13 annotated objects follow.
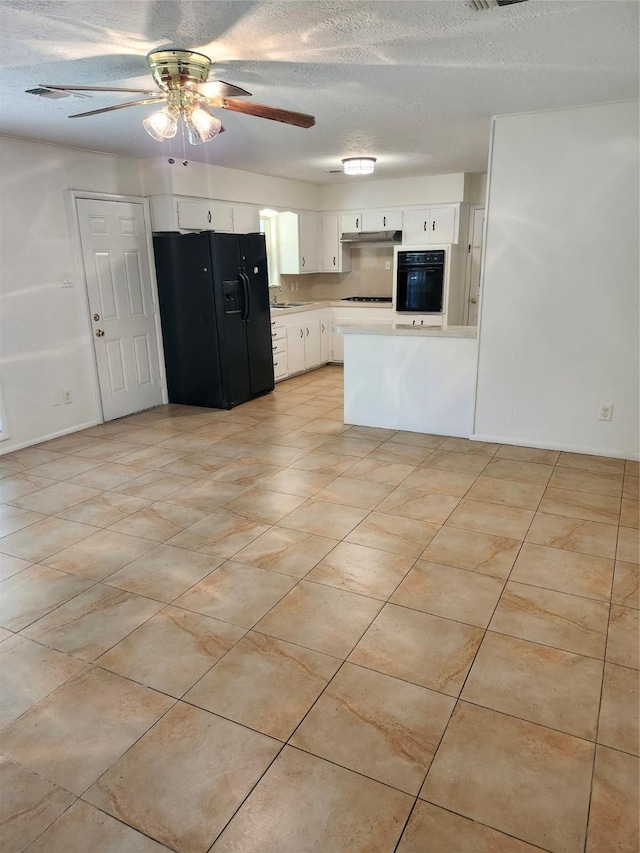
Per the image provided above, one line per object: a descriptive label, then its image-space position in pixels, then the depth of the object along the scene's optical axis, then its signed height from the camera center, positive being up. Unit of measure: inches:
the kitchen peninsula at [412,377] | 177.0 -31.4
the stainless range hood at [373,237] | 284.7 +21.7
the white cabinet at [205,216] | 219.8 +27.0
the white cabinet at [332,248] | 300.2 +17.3
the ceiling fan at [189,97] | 99.6 +33.1
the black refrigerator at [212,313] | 213.6 -11.6
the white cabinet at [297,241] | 286.0 +20.9
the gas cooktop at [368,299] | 296.2 -9.7
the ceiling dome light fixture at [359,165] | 211.3 +42.9
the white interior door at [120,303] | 198.8 -6.7
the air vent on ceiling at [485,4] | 83.0 +40.0
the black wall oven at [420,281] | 268.1 -0.7
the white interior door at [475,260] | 274.7 +8.9
